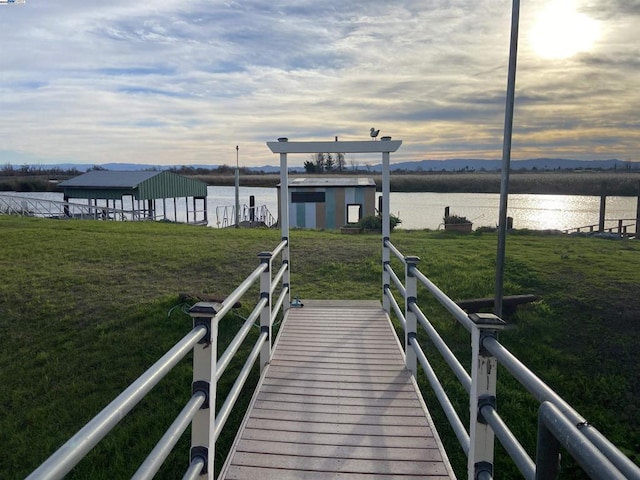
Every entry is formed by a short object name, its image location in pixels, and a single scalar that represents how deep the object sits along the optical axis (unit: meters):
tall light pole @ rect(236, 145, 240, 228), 25.57
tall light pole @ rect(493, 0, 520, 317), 4.77
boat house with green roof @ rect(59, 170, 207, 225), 28.64
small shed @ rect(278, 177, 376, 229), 24.14
